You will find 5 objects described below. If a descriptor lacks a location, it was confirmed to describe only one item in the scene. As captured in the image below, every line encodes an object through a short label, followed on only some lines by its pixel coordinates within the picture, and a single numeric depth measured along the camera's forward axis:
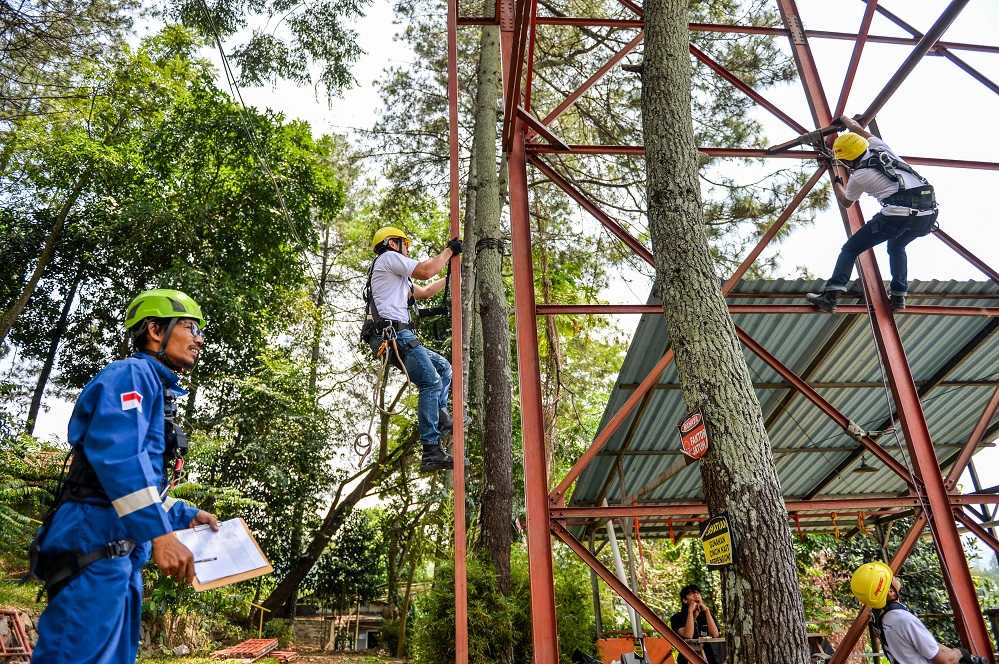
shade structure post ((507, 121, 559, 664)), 4.45
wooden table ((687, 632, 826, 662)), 6.98
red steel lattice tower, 4.52
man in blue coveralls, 1.94
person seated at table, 7.16
